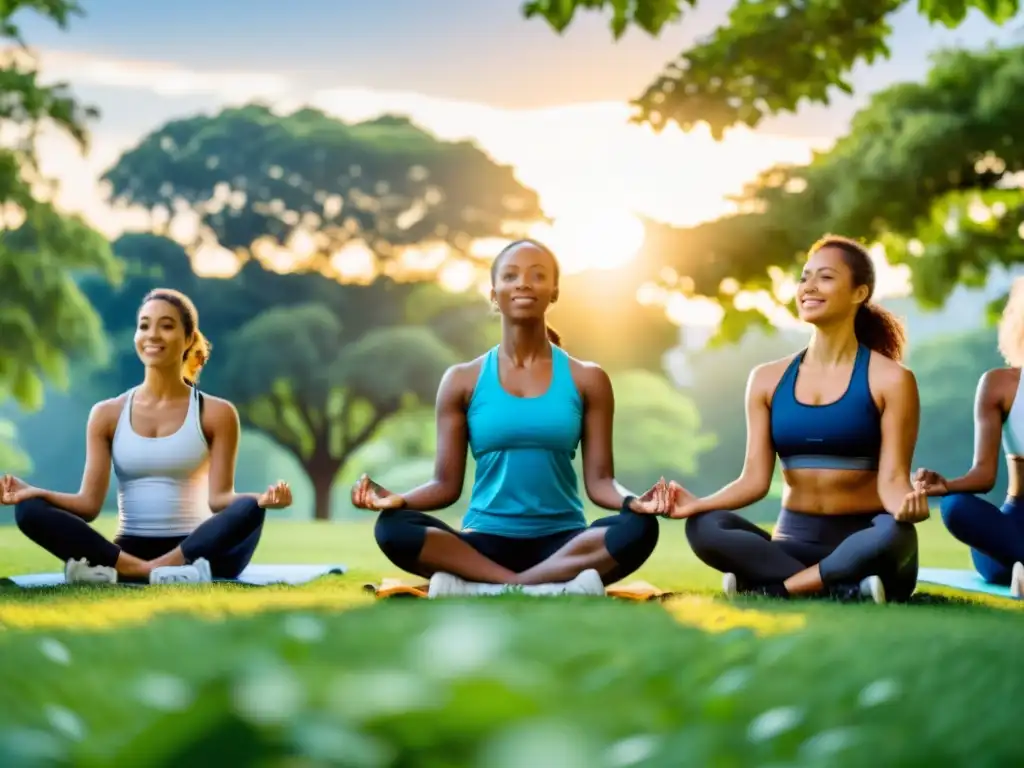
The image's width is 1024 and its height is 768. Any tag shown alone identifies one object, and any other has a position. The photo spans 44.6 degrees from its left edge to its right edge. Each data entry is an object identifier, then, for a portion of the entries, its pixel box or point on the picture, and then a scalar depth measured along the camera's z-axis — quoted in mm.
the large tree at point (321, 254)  22578
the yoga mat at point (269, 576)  5512
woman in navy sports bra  4539
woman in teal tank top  4660
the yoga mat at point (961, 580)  5387
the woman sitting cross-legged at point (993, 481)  5176
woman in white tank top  5371
